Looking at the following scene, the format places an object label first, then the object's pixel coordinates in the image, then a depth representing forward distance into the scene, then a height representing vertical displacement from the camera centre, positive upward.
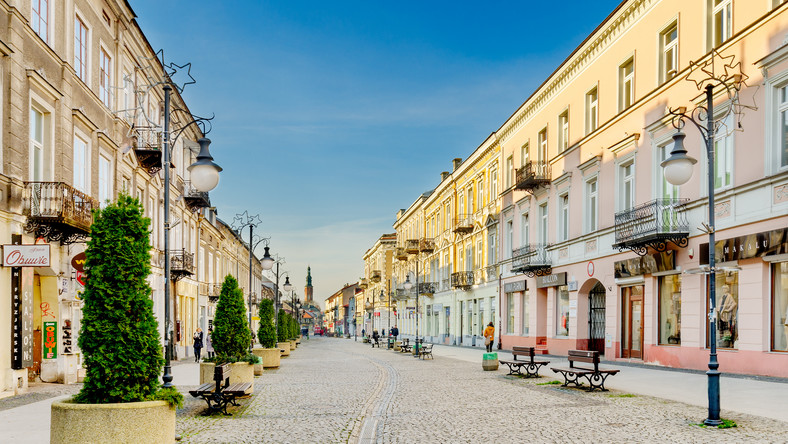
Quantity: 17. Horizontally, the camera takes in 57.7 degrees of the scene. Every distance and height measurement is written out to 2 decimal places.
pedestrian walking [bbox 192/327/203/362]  30.81 -3.66
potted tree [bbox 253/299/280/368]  24.12 -2.95
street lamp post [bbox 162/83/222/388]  10.70 +1.18
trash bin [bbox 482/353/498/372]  22.20 -3.28
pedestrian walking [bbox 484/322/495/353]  28.39 -2.99
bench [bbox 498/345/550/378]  19.31 -2.89
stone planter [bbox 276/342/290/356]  34.84 -4.42
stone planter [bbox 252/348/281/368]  24.03 -3.34
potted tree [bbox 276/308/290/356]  37.66 -3.77
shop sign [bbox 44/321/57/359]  17.47 -1.97
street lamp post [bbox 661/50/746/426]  10.26 +1.18
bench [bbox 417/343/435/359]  31.50 -4.17
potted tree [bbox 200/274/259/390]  14.90 -1.75
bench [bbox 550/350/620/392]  15.23 -2.45
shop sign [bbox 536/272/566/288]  29.35 -0.97
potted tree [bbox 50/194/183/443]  7.59 -0.99
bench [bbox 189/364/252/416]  11.80 -2.27
